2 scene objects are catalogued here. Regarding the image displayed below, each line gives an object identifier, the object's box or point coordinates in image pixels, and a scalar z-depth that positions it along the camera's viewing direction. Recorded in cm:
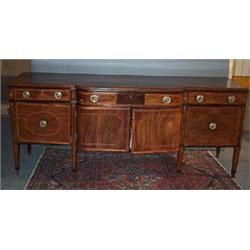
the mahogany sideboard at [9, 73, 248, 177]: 215
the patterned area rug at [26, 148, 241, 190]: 226
